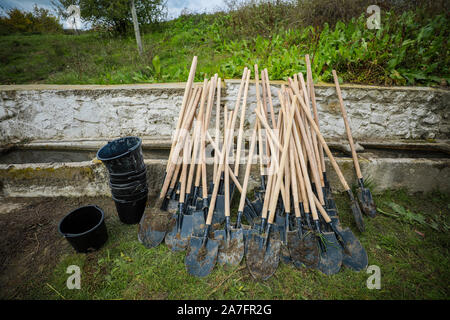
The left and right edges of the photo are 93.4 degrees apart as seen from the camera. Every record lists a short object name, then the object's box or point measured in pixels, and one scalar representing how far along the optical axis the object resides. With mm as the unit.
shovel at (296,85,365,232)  2277
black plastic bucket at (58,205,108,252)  2031
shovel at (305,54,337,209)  2350
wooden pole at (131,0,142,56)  4808
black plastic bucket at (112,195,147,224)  2334
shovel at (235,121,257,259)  2106
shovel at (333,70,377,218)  2498
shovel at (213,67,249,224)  2332
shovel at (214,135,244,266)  2002
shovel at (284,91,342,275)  1932
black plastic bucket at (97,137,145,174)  2113
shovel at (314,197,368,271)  1966
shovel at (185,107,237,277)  1933
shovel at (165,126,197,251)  2135
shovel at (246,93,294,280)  1907
